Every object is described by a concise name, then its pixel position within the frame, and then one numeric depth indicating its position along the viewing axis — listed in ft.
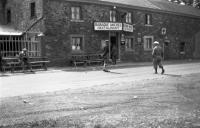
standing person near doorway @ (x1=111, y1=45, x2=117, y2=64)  99.45
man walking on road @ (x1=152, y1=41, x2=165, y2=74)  67.21
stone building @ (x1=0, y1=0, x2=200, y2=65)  90.12
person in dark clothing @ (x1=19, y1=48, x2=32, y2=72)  76.54
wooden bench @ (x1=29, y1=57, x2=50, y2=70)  81.58
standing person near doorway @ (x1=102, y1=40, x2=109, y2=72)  74.28
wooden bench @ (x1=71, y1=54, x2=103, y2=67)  91.76
